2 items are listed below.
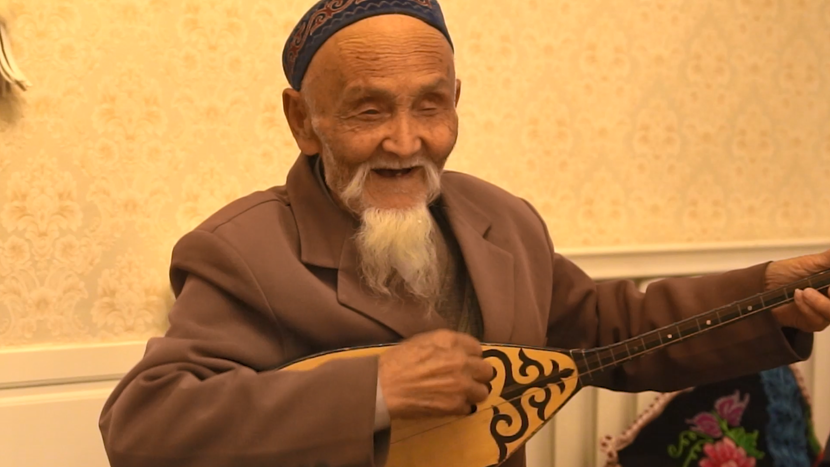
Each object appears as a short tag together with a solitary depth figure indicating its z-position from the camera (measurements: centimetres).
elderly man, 246
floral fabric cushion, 296
